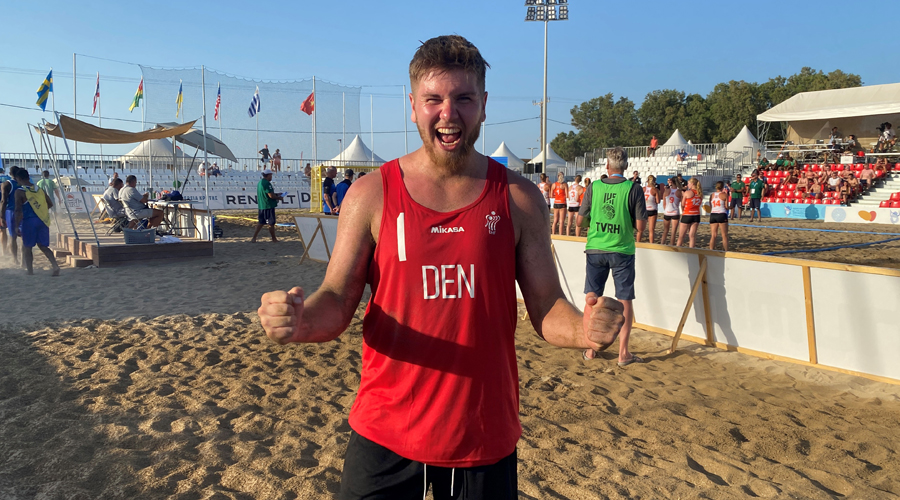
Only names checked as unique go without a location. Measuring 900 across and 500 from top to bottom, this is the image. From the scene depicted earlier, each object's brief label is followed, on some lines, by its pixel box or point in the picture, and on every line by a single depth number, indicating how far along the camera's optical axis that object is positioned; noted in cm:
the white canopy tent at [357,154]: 3183
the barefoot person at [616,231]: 519
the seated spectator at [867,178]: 2419
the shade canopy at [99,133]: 1071
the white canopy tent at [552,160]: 4093
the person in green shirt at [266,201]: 1331
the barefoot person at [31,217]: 918
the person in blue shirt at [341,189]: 1215
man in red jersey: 149
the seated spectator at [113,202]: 1341
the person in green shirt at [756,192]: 2125
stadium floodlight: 3378
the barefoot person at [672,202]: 1278
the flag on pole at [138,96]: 2362
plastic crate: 1095
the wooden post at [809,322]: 509
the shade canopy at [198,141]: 1420
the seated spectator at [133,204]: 1193
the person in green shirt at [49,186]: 1342
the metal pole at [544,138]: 3121
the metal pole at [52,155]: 1040
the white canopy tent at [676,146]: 3528
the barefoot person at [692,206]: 1171
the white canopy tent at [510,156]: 4050
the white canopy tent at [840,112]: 3309
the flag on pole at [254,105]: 2712
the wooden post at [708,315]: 586
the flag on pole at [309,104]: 2752
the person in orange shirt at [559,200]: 1582
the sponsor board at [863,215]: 2111
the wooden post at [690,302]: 575
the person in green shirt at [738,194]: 1988
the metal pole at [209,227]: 1225
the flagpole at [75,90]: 2426
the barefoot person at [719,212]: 1187
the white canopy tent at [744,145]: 3334
